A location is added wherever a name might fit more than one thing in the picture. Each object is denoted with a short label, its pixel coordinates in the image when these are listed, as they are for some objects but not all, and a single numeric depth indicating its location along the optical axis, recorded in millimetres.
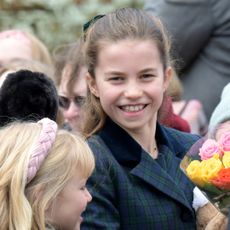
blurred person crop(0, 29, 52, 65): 13758
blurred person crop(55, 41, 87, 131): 12422
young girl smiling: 8945
